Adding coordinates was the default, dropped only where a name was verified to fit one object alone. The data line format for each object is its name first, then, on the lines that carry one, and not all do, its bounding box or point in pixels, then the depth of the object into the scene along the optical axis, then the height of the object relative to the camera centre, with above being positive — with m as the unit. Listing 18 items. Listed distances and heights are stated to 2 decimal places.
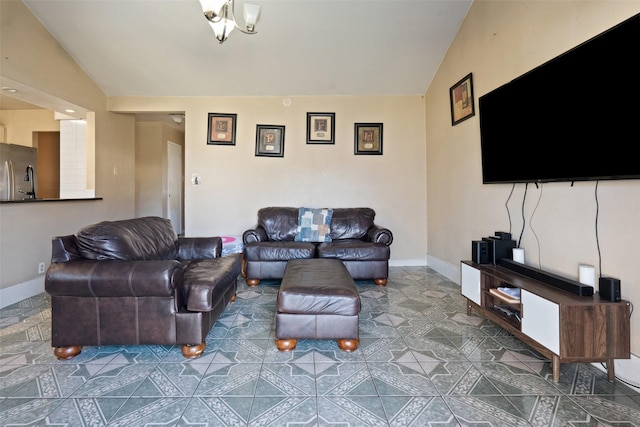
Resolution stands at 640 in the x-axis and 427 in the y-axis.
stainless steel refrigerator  3.75 +0.58
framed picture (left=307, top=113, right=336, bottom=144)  4.40 +1.39
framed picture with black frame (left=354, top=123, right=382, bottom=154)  4.41 +1.23
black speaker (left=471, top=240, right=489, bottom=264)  2.36 -0.33
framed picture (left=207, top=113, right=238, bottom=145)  4.38 +1.37
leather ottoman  1.85 -0.69
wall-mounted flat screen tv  1.46 +0.65
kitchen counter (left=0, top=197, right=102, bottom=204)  2.69 +0.14
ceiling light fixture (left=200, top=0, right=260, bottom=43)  1.94 +1.51
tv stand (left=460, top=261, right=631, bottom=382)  1.47 -0.63
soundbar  1.57 -0.42
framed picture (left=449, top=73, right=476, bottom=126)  3.05 +1.34
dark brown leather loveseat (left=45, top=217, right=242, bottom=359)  1.66 -0.54
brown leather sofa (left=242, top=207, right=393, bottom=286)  3.37 -0.50
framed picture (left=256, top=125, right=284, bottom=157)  4.41 +1.19
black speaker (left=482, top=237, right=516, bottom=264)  2.34 -0.30
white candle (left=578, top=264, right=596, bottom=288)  1.66 -0.37
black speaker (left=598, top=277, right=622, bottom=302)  1.49 -0.42
